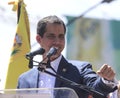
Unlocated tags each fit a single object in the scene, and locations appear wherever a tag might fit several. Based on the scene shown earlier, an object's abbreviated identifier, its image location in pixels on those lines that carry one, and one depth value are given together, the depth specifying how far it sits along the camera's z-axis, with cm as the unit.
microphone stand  528
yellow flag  1053
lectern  501
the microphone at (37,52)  544
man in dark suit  620
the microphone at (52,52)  532
